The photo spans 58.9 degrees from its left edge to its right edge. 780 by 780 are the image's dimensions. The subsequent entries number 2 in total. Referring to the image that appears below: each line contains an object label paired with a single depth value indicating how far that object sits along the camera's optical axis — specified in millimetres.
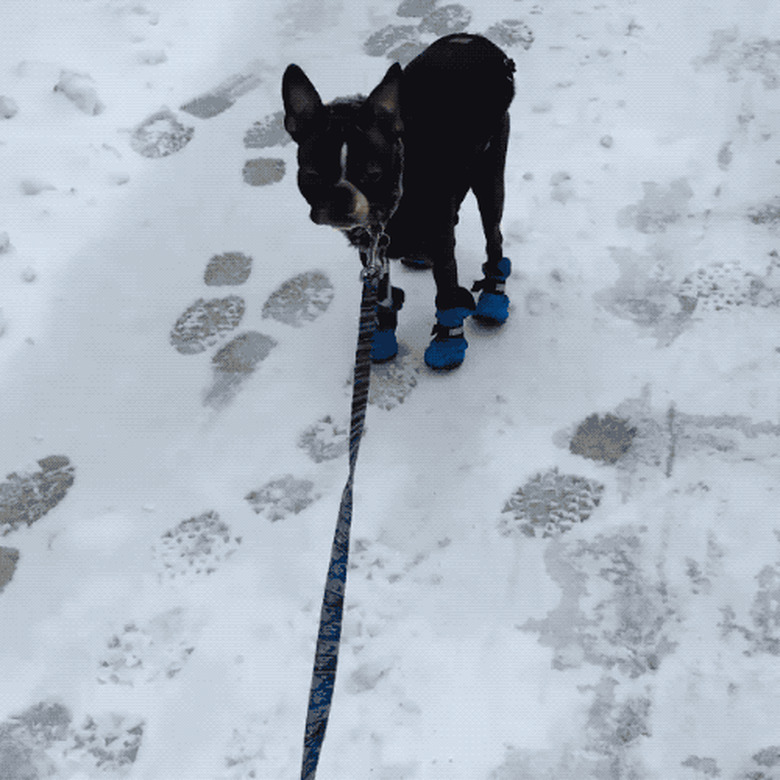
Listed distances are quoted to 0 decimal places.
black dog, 1628
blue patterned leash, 1208
